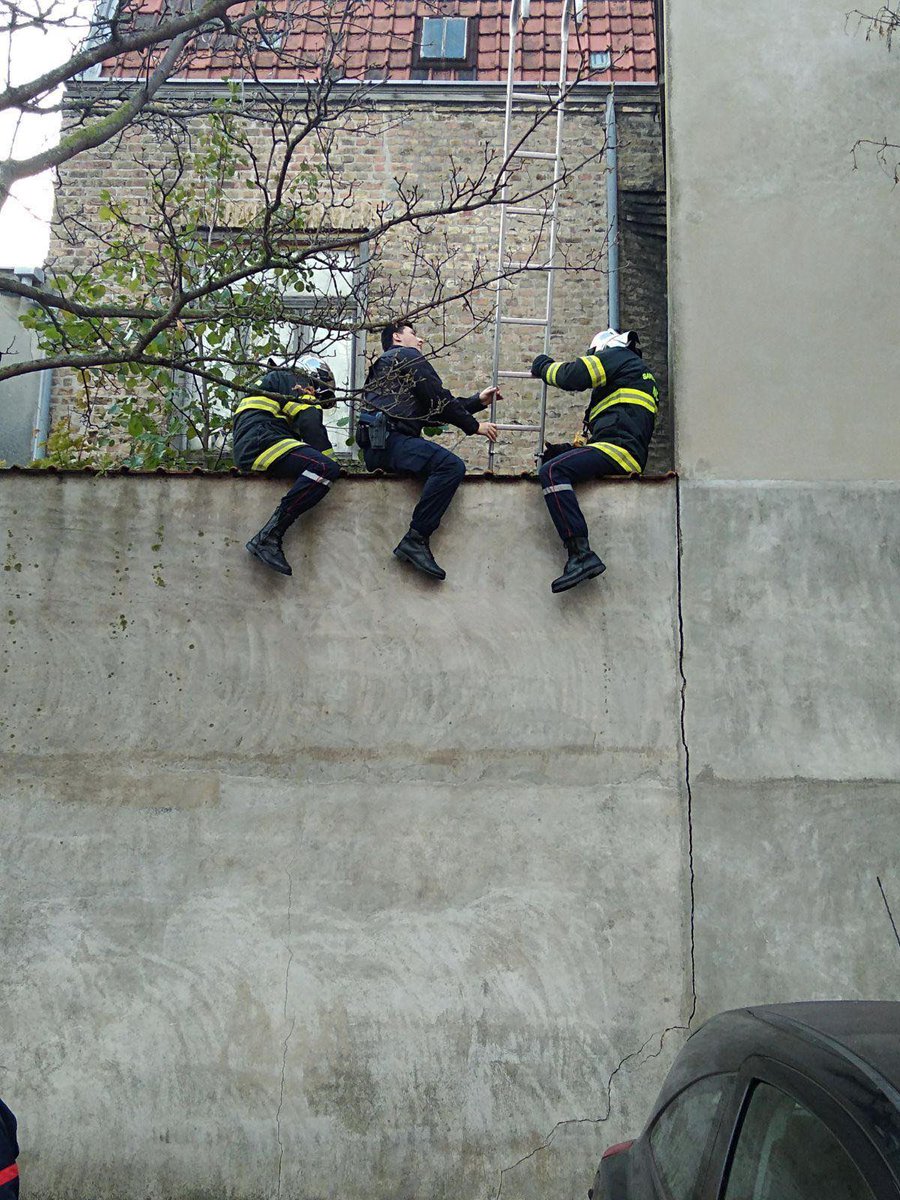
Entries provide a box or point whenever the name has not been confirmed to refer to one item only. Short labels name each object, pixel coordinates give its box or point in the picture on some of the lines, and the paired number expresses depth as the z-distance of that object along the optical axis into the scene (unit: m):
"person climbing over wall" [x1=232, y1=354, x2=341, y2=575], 6.25
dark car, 2.32
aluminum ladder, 7.78
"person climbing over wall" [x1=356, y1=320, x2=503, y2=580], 6.28
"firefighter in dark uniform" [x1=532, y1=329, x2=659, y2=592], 6.20
